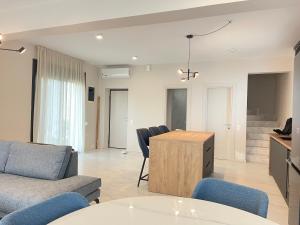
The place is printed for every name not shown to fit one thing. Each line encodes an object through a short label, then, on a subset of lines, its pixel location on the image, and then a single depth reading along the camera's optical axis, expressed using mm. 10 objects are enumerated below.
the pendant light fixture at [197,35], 3907
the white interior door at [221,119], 6555
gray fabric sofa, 2365
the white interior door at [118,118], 8062
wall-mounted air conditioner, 7441
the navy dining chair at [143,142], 4090
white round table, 1150
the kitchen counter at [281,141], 3473
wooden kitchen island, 3496
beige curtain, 5570
